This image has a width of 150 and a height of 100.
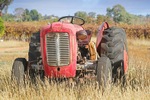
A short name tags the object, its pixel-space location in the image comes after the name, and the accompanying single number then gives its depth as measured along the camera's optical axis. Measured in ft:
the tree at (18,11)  431.64
